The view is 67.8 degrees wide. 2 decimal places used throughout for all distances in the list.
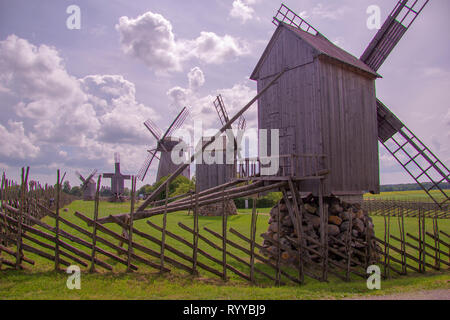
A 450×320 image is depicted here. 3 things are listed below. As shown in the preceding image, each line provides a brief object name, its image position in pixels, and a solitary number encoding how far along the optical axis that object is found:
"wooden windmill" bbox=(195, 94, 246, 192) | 25.91
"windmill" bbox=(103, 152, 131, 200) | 49.19
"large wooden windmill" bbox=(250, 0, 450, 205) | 11.95
